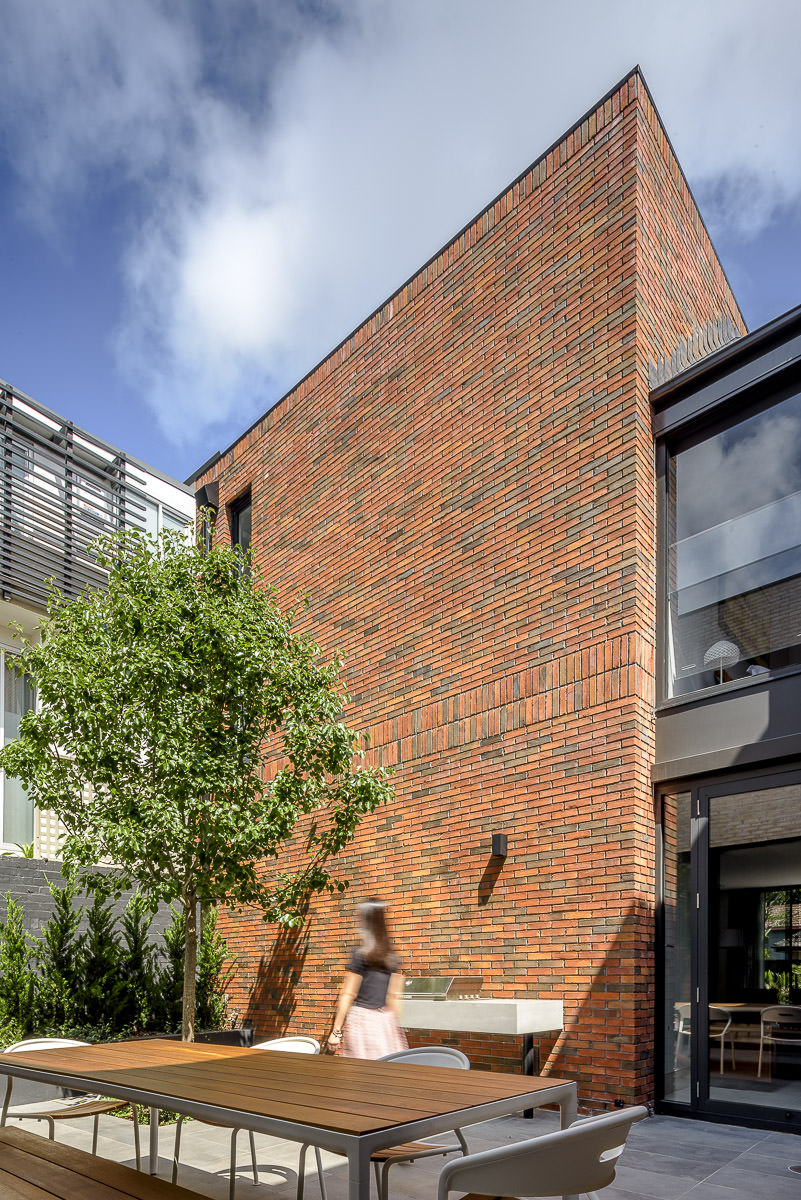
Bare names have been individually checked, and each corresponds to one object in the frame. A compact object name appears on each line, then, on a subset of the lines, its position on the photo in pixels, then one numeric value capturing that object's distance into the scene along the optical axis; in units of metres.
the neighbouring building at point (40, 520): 10.08
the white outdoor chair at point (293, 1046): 4.75
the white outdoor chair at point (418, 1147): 3.35
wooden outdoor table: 2.42
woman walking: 5.02
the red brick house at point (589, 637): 6.36
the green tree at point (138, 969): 9.06
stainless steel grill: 7.01
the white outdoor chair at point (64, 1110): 4.37
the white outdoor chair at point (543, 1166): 2.30
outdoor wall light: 7.38
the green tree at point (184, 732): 7.21
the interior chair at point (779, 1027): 5.87
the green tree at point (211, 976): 9.80
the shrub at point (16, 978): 8.24
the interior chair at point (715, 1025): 6.17
